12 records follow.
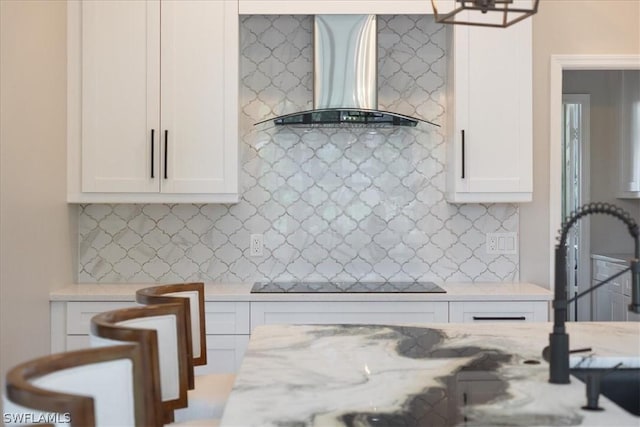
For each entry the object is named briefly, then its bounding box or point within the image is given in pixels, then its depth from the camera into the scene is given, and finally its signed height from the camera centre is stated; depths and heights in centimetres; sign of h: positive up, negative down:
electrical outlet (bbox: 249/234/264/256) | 383 -15
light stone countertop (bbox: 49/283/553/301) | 331 -39
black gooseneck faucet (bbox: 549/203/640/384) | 152 -19
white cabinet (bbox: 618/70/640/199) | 521 +72
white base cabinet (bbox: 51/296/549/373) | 332 -49
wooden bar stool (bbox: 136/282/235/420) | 208 -49
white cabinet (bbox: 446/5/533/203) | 352 +60
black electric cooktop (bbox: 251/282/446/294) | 341 -37
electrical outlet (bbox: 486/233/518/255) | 384 -13
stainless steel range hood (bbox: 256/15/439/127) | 353 +86
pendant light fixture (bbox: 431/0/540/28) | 349 +114
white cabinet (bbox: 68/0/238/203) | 348 +68
